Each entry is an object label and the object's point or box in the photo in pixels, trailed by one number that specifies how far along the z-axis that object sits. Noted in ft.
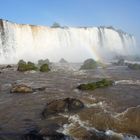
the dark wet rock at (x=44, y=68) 48.65
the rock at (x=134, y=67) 53.08
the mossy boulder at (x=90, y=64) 55.10
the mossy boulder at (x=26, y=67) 49.26
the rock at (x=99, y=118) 18.77
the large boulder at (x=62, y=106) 21.33
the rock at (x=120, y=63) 65.97
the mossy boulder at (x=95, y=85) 30.31
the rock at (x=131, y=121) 18.09
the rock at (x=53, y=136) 16.29
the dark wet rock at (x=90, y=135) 16.63
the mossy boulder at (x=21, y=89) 29.82
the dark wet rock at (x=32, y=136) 16.31
